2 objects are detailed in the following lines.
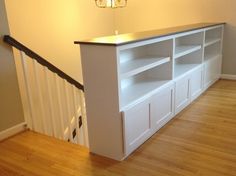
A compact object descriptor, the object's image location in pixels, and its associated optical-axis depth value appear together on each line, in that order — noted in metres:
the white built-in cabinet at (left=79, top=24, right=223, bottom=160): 2.29
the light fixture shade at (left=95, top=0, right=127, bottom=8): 4.12
